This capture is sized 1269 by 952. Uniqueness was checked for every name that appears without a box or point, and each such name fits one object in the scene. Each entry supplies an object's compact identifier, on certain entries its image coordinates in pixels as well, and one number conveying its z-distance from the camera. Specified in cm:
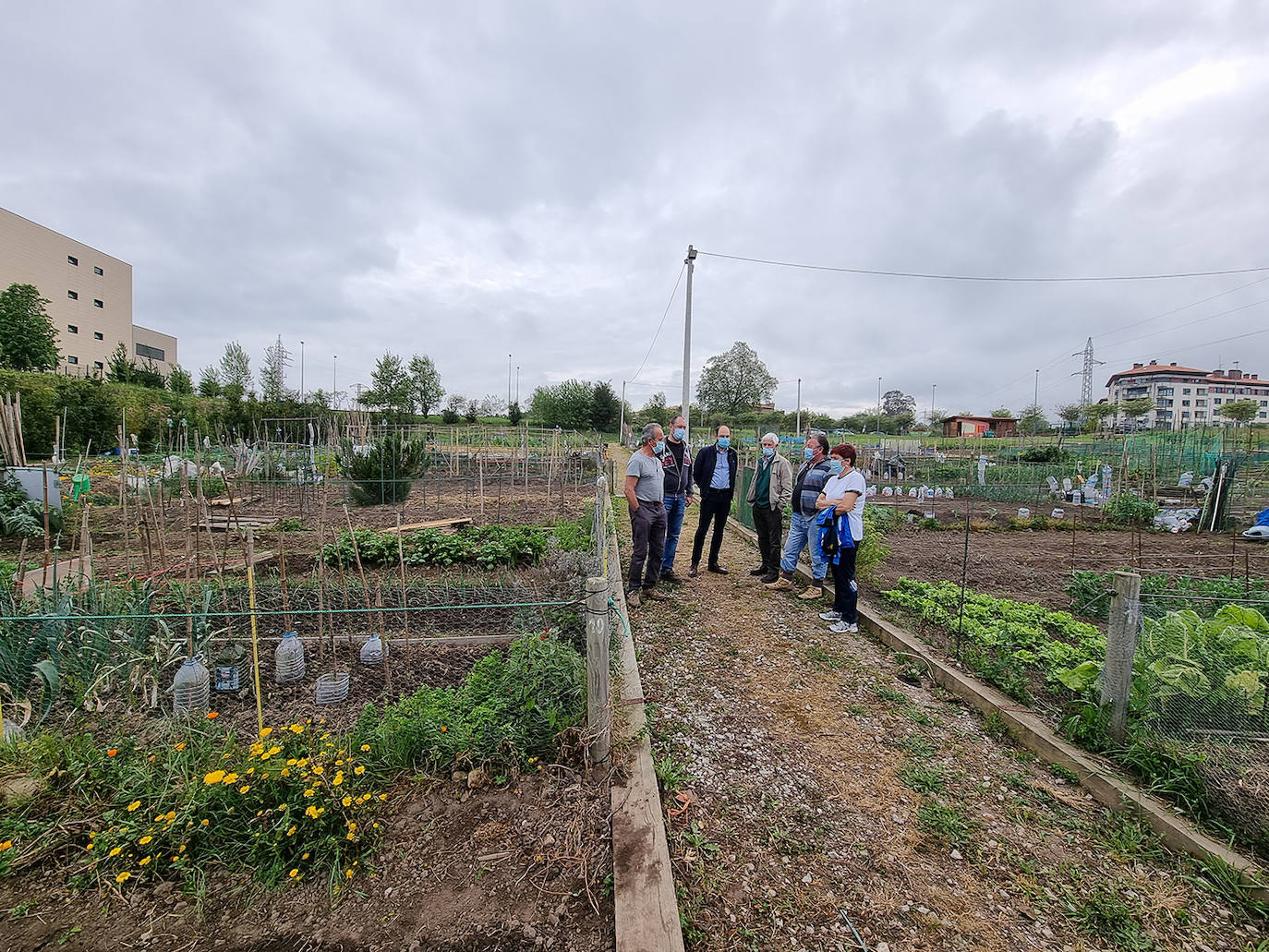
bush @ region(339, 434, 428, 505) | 1123
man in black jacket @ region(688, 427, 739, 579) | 598
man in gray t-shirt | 498
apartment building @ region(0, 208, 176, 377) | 3866
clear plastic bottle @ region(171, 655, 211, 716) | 292
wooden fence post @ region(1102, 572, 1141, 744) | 270
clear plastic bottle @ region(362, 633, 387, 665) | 364
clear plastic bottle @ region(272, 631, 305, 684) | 335
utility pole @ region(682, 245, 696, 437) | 1413
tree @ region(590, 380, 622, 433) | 5162
